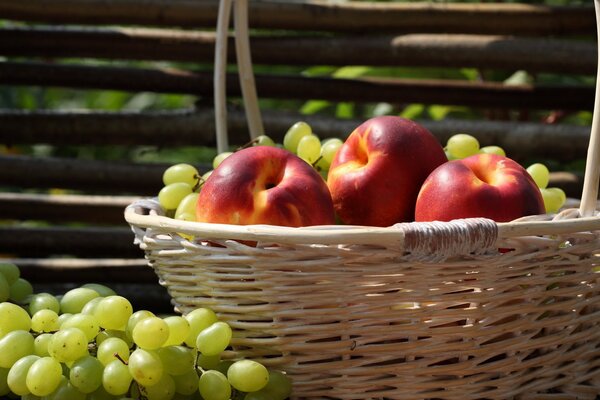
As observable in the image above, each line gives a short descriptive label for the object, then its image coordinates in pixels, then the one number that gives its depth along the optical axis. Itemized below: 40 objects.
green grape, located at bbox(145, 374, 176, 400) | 1.54
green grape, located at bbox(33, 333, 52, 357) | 1.56
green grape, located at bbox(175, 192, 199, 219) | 1.63
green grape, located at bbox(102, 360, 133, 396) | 1.53
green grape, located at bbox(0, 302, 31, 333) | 1.58
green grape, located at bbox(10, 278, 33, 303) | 1.64
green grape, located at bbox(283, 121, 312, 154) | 1.71
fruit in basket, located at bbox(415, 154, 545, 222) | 1.57
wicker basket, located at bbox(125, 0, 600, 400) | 1.53
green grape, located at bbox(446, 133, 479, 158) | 1.69
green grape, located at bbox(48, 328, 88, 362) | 1.54
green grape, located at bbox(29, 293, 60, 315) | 1.61
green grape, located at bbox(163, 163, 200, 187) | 1.68
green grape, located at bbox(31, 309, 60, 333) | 1.58
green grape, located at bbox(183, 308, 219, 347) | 1.56
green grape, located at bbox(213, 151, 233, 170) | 1.68
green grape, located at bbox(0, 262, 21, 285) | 1.65
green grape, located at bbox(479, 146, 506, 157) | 1.69
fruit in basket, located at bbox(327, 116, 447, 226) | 1.61
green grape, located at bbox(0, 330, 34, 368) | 1.56
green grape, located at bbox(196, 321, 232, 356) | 1.55
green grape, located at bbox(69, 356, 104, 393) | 1.53
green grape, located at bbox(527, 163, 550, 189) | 1.69
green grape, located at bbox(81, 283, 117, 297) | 1.64
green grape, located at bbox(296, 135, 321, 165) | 1.68
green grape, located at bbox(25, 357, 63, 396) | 1.53
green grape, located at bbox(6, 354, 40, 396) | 1.54
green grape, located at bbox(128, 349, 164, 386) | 1.52
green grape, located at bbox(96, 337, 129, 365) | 1.54
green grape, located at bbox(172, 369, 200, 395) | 1.55
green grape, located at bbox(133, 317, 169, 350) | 1.53
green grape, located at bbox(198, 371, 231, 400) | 1.54
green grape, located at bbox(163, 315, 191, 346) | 1.55
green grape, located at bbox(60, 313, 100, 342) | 1.56
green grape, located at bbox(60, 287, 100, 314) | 1.61
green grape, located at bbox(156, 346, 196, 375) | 1.54
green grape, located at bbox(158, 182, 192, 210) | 1.65
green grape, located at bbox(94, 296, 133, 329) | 1.56
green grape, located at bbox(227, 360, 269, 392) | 1.54
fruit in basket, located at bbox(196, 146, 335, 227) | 1.58
